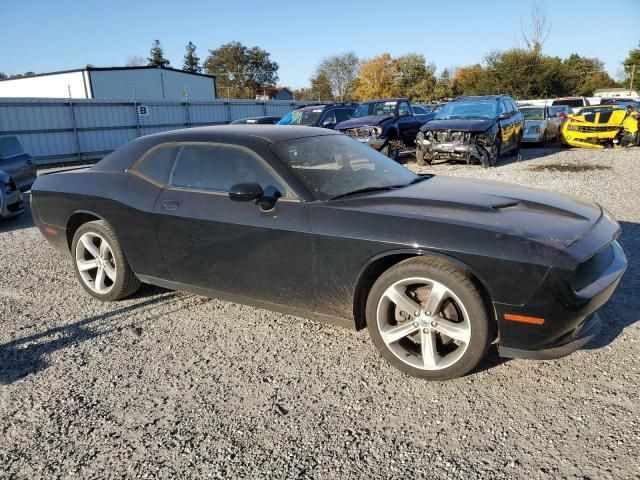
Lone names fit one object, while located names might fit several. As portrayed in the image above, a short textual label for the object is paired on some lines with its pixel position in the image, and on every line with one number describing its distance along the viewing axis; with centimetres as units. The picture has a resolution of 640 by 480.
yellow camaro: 1428
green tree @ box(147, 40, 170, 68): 7425
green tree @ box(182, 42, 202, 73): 8194
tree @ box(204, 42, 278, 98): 6812
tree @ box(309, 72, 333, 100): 6569
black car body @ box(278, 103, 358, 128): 1509
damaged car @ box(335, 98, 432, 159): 1333
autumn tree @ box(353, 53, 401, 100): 5941
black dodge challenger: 271
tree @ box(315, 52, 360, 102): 6400
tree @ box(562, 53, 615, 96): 5013
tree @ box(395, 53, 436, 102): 5581
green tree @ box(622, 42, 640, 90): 6131
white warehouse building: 3316
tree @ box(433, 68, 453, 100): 5516
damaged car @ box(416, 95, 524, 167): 1170
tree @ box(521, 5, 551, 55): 5147
